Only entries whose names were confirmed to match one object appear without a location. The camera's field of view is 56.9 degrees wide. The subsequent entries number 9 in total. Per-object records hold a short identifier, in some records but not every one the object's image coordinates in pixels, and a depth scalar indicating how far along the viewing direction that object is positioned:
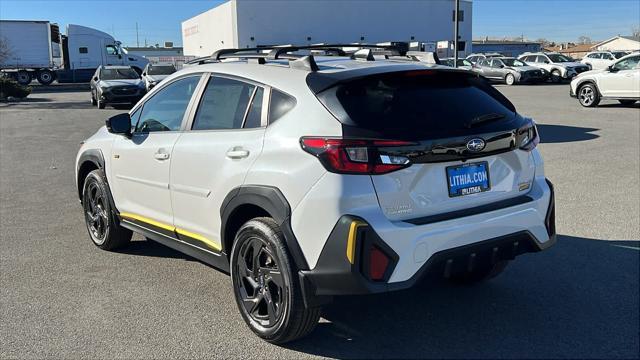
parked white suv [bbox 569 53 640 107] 17.30
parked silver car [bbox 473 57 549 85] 32.44
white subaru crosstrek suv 3.07
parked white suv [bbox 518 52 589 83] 33.47
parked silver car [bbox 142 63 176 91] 24.75
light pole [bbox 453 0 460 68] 21.23
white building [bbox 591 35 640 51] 87.81
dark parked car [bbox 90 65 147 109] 22.84
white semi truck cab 41.69
